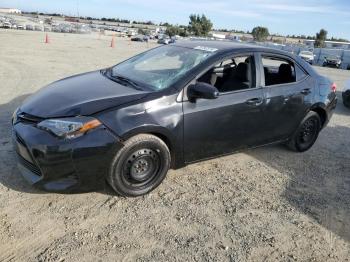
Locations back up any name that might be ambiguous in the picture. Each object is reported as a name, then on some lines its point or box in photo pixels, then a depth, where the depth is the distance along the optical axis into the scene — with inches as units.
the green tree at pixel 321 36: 2849.4
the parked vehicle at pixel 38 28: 2257.6
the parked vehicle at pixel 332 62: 1288.1
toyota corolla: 134.3
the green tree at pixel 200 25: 3591.5
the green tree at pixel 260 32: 3479.3
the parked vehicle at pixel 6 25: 2228.3
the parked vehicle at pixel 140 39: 2190.6
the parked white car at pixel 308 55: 1336.1
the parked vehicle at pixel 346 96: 364.7
